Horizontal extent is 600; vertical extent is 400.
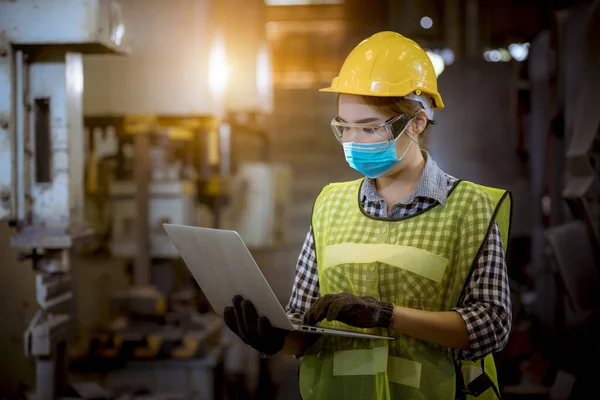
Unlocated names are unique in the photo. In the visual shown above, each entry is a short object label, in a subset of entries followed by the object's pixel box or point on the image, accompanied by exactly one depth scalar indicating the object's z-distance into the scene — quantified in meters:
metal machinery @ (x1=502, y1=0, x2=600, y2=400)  4.75
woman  2.19
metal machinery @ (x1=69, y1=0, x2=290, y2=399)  5.40
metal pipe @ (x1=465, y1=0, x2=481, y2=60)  12.09
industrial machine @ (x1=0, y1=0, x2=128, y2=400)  3.48
